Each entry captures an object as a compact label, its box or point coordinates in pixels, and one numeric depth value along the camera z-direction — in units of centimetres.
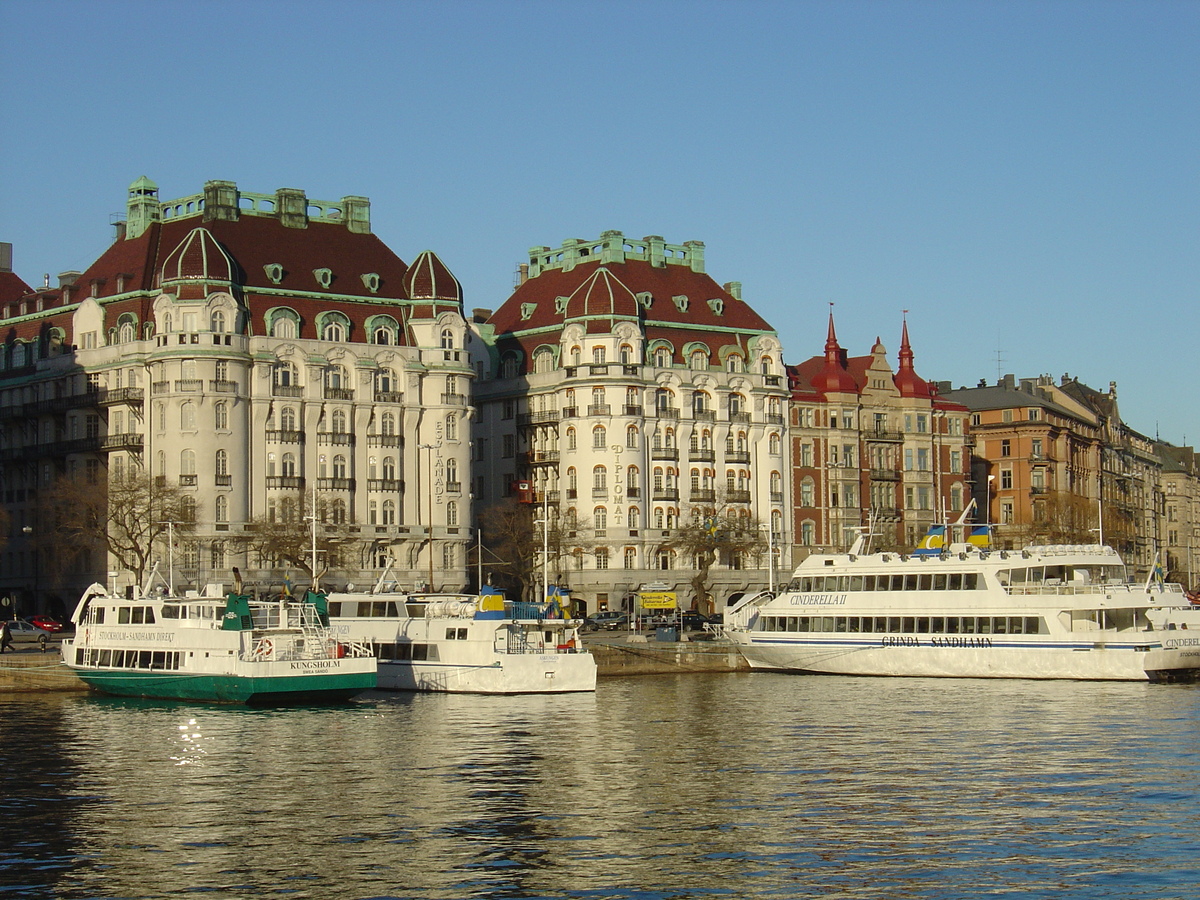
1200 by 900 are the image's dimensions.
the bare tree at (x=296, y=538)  12594
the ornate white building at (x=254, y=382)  13312
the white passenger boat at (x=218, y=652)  7975
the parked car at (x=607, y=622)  13162
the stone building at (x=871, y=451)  16650
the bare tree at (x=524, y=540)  14688
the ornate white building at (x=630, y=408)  15100
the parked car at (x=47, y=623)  12175
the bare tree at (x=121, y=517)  12300
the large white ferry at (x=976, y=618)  9462
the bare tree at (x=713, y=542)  14500
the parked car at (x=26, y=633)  10944
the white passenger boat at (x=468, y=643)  8756
